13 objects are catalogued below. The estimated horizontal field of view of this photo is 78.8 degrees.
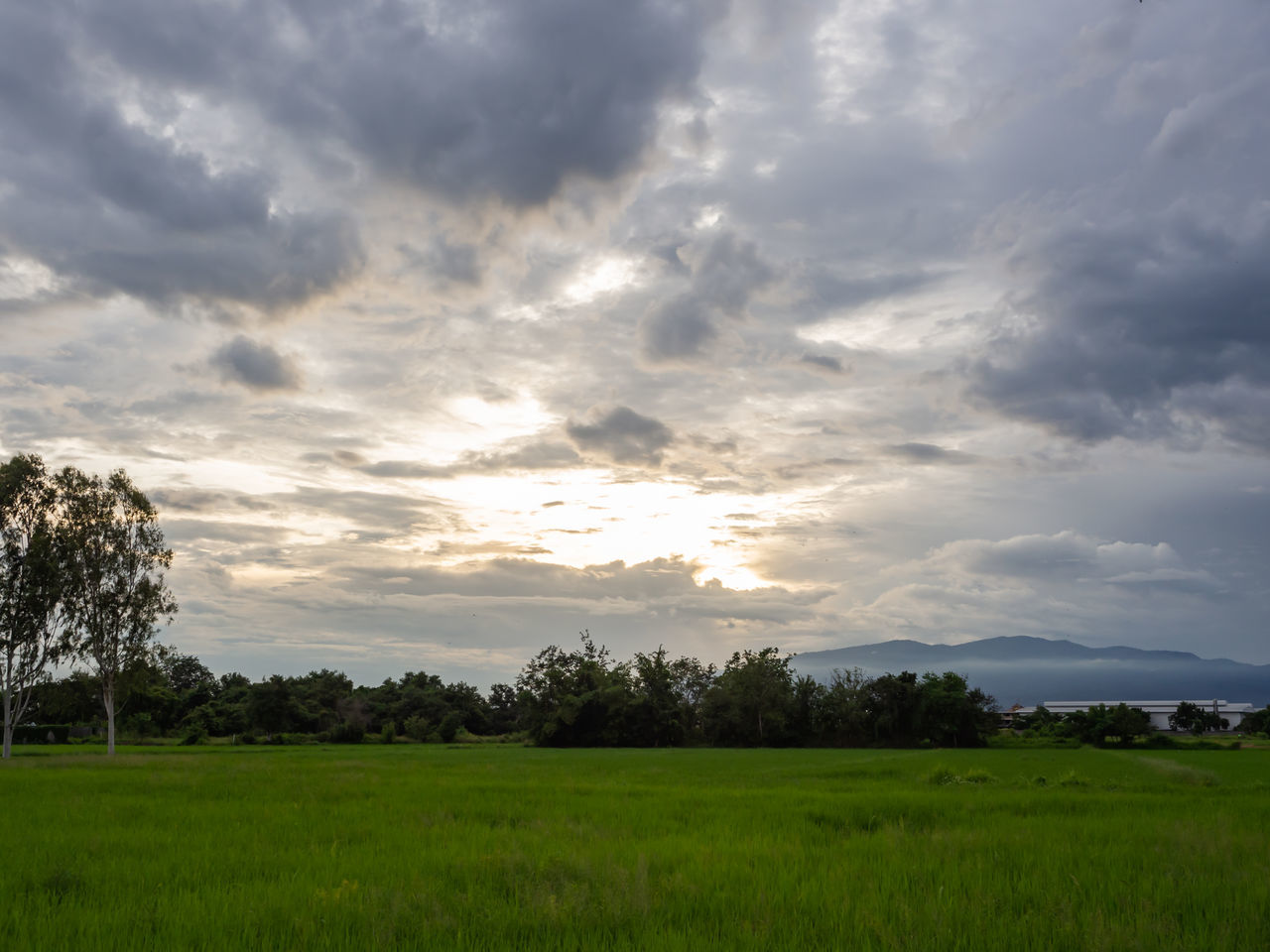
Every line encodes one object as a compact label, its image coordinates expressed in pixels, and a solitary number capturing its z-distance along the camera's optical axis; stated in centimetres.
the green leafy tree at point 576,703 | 8125
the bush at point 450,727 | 9093
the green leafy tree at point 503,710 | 10475
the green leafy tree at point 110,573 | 4806
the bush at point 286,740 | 7588
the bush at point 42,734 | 7288
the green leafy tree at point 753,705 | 7919
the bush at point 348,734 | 8369
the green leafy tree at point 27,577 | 4569
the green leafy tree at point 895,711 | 7675
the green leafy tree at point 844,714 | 7788
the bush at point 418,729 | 8962
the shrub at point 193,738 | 7131
